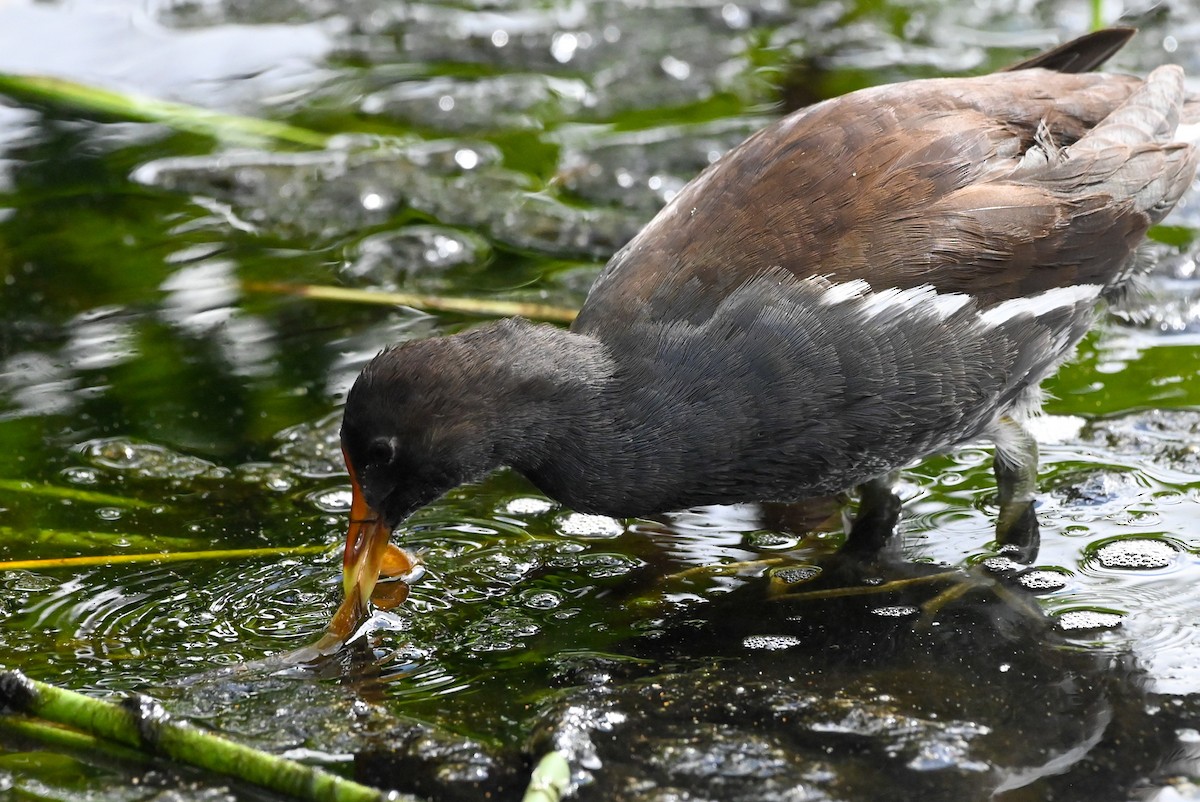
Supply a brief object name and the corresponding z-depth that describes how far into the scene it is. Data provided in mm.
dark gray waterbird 6922
